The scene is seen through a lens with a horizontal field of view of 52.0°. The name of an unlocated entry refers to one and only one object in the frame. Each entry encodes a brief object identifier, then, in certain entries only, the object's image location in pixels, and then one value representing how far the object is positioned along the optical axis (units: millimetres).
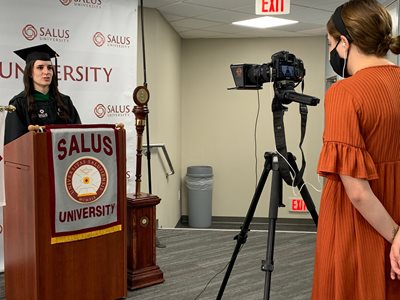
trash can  5676
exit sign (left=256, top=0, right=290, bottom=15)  3566
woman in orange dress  1039
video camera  1664
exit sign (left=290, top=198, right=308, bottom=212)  5832
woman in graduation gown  2543
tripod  1586
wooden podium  1923
